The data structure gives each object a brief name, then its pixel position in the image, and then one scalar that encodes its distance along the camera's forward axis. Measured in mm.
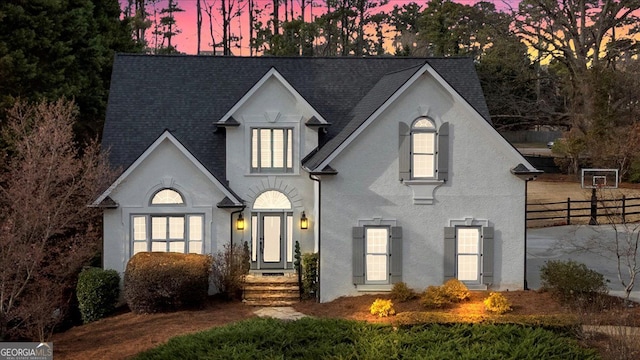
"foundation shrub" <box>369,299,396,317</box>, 17688
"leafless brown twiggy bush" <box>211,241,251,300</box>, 20156
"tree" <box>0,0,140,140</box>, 27797
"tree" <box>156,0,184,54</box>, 64431
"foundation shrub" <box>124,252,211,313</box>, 18688
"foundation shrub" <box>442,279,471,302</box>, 18656
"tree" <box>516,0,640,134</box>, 52594
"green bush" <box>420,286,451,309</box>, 18250
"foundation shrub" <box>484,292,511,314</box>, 17703
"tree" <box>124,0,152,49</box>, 60072
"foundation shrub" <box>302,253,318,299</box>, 20281
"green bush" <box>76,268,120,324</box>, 19344
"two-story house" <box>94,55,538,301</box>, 19953
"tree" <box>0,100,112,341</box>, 15734
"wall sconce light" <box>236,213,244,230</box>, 21297
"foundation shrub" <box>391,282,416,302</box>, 19047
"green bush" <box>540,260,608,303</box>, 18375
